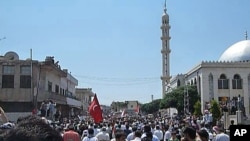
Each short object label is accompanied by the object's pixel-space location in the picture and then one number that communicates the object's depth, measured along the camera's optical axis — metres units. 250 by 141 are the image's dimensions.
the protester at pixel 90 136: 10.37
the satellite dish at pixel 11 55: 42.12
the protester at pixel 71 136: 8.45
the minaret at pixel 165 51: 91.56
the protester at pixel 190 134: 6.44
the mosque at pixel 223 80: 64.75
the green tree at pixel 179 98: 66.38
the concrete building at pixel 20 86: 37.94
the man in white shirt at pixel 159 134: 14.97
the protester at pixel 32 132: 1.50
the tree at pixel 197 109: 56.56
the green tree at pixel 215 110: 45.41
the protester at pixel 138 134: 9.27
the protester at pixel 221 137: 9.77
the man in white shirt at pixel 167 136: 15.33
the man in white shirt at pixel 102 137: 11.20
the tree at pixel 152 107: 107.62
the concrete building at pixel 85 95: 91.09
